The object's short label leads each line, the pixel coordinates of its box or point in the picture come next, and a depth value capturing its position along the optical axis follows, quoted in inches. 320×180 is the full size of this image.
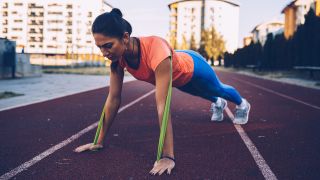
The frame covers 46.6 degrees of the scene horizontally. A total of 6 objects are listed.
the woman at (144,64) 136.4
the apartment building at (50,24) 3762.3
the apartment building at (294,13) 2167.8
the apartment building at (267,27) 3971.5
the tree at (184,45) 3786.4
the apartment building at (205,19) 4325.8
